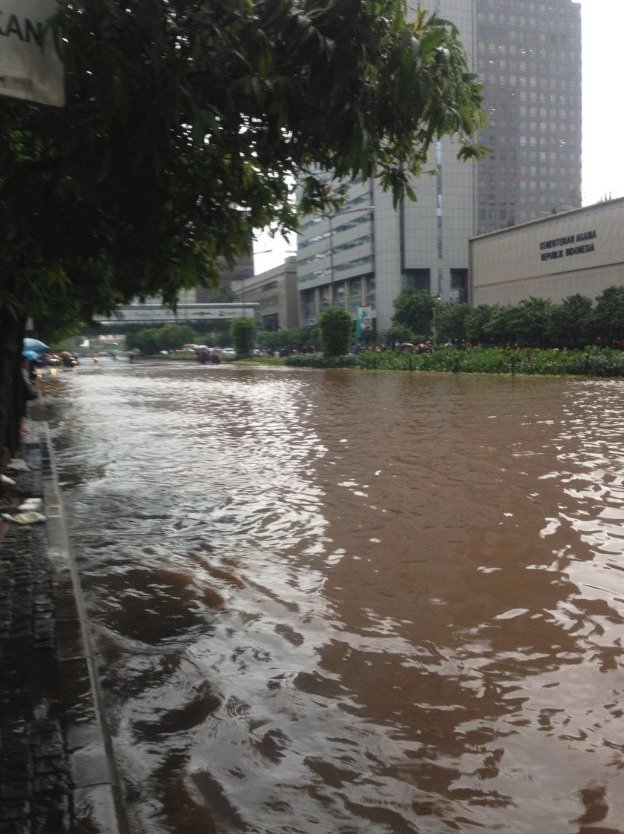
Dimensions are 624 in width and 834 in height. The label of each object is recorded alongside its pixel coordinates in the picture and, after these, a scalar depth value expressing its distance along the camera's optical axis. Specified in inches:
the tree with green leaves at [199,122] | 153.9
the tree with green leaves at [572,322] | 1653.5
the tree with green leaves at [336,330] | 1905.8
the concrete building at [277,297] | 4761.3
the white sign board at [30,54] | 124.0
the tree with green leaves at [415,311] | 2728.8
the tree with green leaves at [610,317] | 1584.6
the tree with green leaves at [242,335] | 2696.9
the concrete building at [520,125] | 4379.9
